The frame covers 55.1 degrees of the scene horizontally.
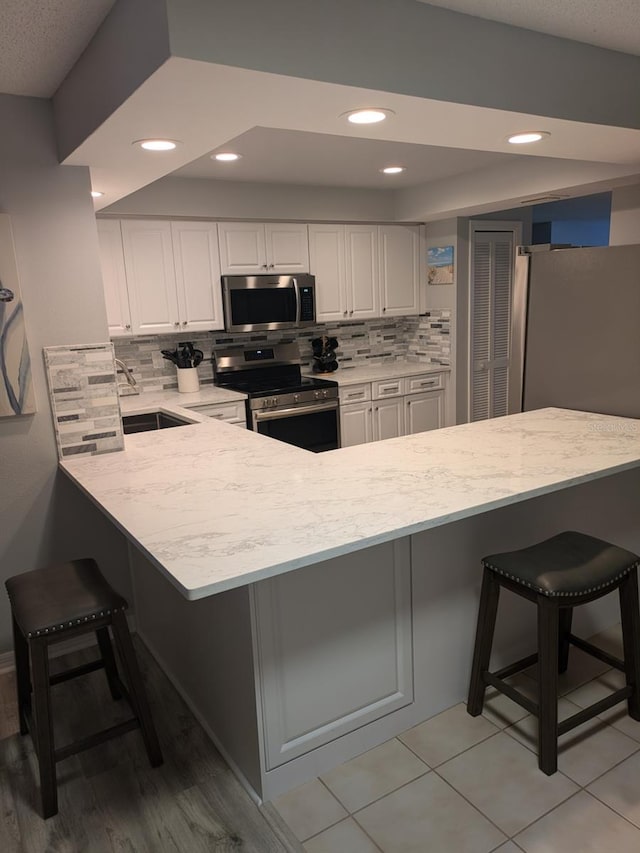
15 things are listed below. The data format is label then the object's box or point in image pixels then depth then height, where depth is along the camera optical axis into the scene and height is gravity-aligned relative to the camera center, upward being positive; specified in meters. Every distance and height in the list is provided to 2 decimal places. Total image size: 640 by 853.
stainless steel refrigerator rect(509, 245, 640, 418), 2.53 -0.22
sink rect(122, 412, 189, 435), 3.81 -0.76
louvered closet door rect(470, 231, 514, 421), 5.11 -0.31
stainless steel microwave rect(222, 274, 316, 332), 4.36 -0.07
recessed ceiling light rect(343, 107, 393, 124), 1.81 +0.51
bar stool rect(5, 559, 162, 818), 1.73 -0.93
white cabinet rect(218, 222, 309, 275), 4.33 +0.31
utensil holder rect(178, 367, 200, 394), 4.41 -0.60
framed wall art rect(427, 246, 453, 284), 5.05 +0.16
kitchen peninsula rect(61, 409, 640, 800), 1.61 -0.85
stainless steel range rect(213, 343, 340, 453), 4.34 -0.73
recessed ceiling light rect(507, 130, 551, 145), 2.21 +0.52
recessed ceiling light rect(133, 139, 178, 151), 1.98 +0.49
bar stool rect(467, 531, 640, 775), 1.82 -0.96
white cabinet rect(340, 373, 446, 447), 4.76 -0.96
